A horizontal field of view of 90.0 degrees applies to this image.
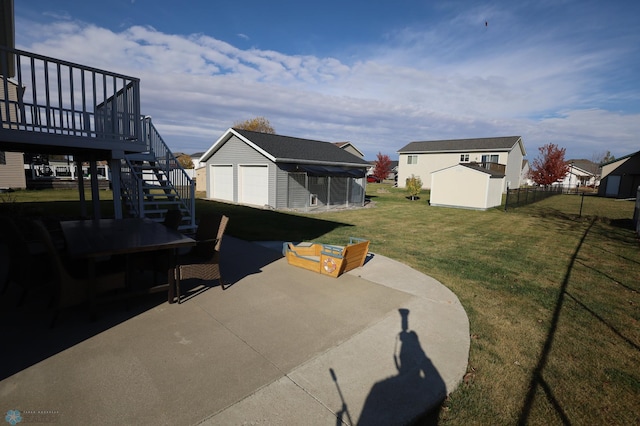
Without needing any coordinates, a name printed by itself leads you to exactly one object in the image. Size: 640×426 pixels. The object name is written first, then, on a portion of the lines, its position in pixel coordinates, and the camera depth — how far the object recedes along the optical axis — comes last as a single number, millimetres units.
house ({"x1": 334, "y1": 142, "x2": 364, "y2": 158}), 38469
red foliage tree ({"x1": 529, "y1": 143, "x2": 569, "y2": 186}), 35375
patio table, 3781
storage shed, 18891
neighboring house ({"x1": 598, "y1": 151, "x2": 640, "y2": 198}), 29127
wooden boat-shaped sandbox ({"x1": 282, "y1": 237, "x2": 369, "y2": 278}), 5910
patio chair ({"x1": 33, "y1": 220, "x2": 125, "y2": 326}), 3589
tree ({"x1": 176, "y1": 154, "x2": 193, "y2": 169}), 55300
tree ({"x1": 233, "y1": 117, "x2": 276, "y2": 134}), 48312
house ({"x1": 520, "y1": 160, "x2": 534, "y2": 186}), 65988
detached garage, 16953
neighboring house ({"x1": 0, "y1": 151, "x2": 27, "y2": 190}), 21547
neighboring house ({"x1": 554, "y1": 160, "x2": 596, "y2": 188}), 56375
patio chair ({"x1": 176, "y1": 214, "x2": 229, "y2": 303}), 4543
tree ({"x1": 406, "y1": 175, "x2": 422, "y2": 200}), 24812
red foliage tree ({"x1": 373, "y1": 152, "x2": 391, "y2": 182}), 50656
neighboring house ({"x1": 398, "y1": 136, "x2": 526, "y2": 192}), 34406
